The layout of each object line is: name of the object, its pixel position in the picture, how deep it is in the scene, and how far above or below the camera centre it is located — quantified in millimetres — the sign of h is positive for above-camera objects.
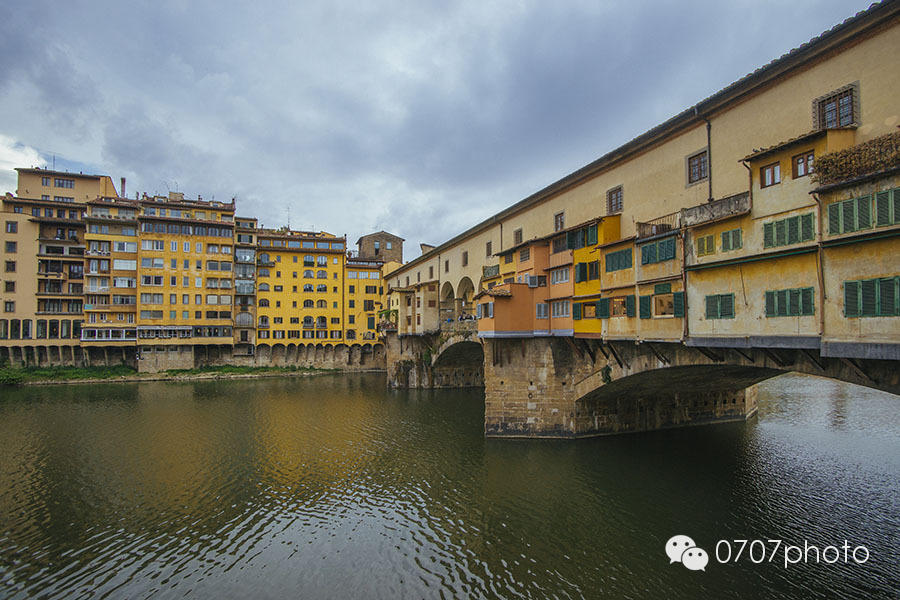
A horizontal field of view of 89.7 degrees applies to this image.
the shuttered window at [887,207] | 10500 +2584
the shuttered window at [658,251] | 17234 +2601
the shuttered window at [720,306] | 15047 +374
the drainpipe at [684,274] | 16562 +1580
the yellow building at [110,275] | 55719 +5150
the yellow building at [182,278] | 56875 +4926
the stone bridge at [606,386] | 20047 -3834
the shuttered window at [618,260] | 19539 +2516
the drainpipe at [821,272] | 12125 +1216
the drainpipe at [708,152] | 17102 +6288
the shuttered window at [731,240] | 14605 +2523
